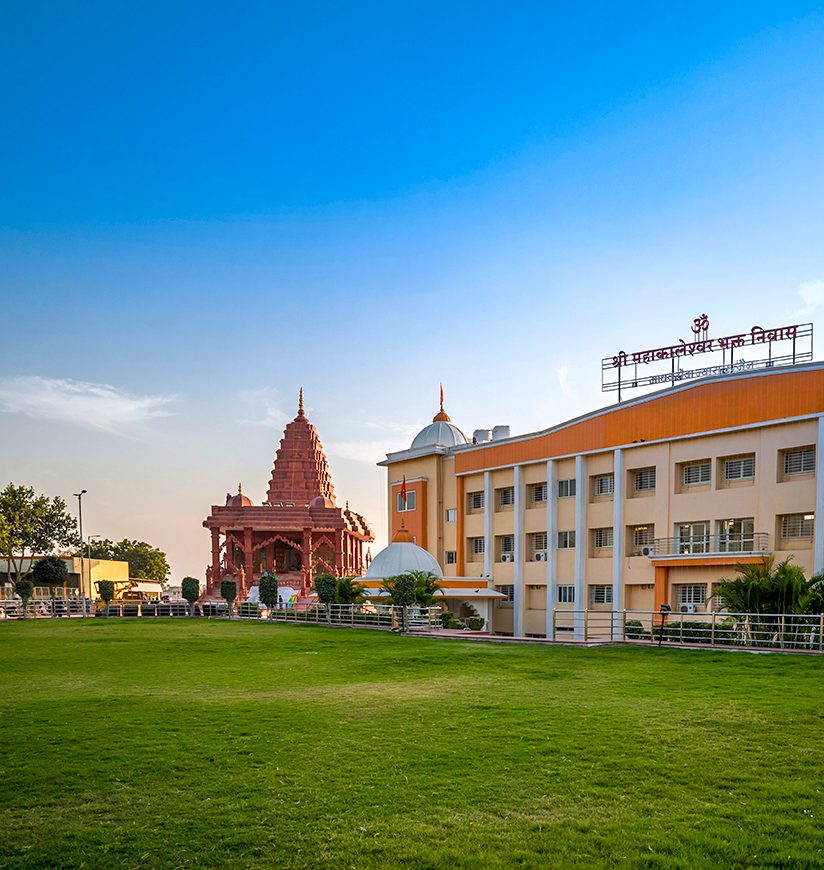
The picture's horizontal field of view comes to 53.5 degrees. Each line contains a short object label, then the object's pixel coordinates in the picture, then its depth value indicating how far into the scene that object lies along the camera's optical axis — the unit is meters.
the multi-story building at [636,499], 33.12
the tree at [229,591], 48.75
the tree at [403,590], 36.22
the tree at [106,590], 49.25
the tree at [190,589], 48.78
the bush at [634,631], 27.14
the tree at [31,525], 66.62
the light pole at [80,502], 67.88
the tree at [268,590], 47.62
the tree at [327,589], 41.12
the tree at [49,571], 53.44
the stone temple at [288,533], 75.06
